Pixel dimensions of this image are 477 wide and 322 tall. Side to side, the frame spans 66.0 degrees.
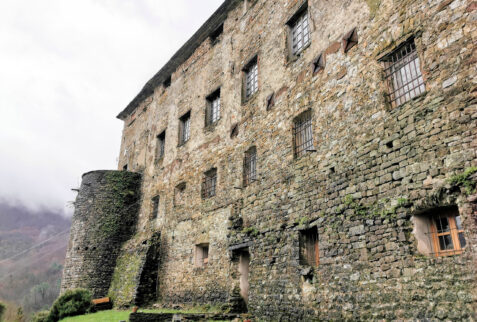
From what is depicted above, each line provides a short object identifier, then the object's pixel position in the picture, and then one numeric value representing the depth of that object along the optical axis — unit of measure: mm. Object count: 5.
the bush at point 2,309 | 19019
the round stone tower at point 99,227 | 17016
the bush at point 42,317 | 13750
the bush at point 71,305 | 13805
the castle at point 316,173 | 6273
